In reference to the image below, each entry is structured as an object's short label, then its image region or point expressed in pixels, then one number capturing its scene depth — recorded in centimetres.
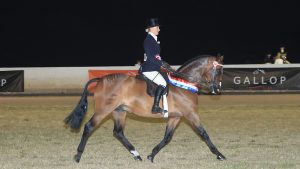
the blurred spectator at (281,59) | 3306
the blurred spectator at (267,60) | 3514
